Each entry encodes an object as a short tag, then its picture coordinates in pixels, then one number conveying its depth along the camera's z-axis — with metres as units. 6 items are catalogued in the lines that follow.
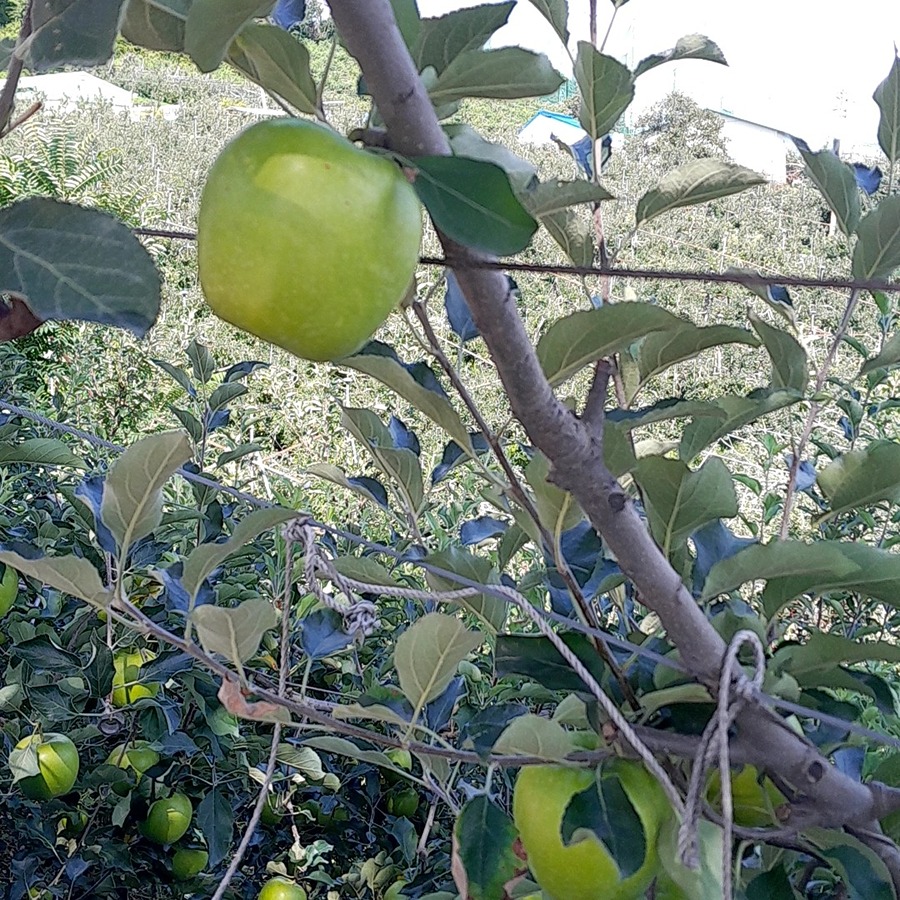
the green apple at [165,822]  1.11
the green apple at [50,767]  1.03
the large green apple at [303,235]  0.35
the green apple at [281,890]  1.09
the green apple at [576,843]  0.50
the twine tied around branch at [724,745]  0.45
